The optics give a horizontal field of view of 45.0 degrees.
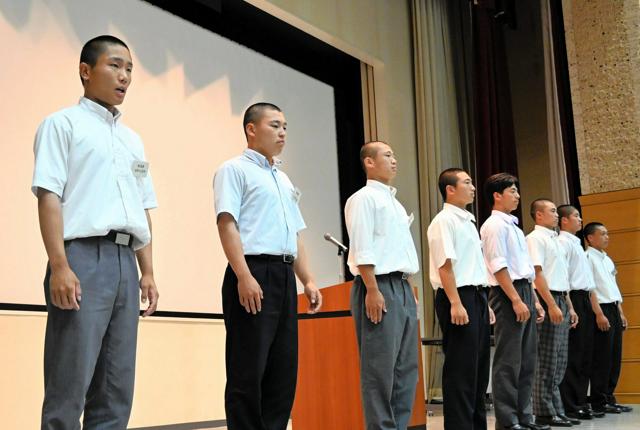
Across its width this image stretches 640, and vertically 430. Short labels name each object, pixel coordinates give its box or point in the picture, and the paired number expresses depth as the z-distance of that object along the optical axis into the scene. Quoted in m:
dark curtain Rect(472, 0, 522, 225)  7.62
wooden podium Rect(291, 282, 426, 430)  3.77
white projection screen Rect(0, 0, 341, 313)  4.36
